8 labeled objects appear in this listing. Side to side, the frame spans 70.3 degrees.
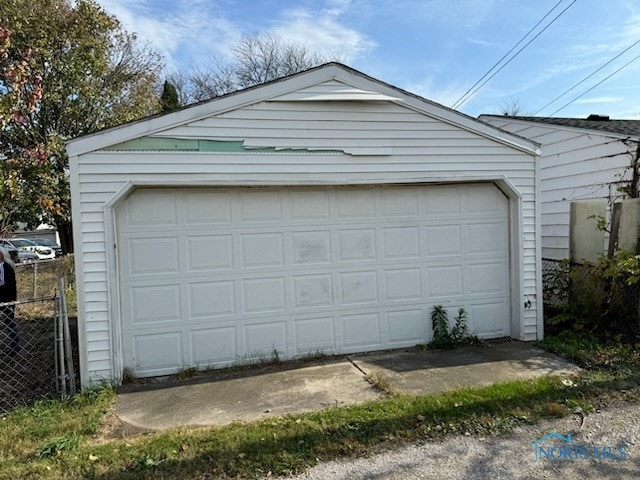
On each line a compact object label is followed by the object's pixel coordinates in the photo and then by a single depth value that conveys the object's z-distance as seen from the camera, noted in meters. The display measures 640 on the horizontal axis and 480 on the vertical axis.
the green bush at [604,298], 5.75
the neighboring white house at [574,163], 7.08
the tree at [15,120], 5.79
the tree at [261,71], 25.45
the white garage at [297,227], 5.01
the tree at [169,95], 21.18
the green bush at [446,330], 6.02
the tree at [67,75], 12.06
